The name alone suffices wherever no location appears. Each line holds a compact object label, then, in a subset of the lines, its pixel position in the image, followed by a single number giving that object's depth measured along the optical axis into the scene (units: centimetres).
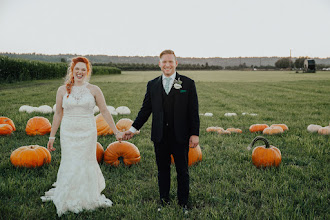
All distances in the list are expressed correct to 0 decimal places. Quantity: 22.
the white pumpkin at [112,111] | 948
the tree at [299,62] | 10705
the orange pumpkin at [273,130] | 689
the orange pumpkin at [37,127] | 659
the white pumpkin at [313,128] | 707
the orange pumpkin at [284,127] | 738
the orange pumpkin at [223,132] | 707
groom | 321
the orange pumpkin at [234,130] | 722
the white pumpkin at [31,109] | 948
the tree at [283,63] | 11400
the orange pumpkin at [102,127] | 665
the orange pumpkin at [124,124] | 658
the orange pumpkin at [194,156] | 480
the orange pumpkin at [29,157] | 446
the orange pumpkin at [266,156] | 463
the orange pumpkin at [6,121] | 675
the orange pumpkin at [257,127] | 729
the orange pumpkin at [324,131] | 673
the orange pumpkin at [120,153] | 470
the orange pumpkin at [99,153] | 478
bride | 333
